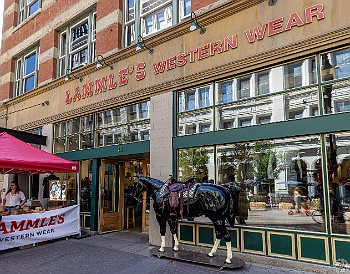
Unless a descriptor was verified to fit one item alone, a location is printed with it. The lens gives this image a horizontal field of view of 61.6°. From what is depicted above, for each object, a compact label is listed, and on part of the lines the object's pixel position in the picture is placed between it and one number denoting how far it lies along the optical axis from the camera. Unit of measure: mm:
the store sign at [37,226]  7551
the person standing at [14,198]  9184
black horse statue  6094
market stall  7512
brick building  5613
